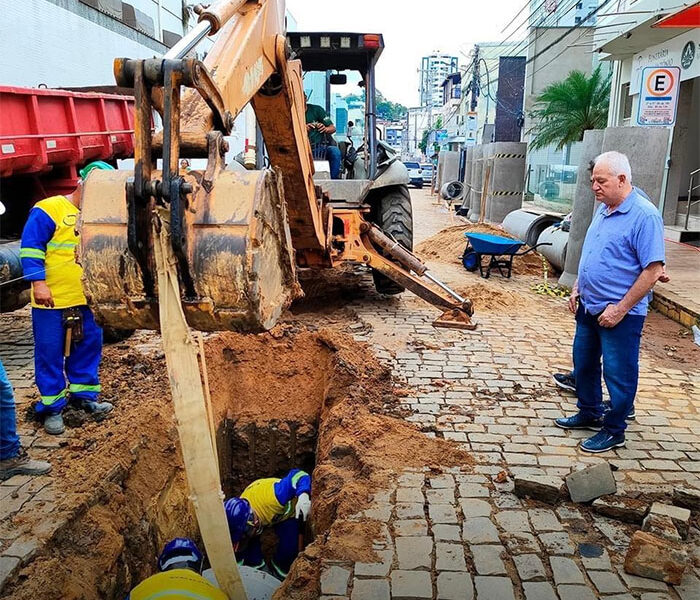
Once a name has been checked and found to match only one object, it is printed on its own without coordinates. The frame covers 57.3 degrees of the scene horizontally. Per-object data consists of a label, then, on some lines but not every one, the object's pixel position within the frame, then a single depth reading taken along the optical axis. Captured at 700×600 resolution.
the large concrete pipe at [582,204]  8.97
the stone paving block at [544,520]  3.46
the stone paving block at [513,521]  3.46
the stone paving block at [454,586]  2.94
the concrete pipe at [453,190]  27.59
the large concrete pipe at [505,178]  17.30
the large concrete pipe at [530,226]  12.45
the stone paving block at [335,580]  2.95
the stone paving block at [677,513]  3.35
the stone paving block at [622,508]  3.52
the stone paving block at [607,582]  2.97
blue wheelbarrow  9.88
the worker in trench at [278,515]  4.42
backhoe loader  2.46
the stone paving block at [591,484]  3.70
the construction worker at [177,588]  2.76
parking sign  8.76
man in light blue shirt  4.11
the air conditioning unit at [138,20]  13.97
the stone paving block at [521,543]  3.27
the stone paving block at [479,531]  3.35
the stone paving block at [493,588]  2.93
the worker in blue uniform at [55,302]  4.40
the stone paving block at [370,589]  2.92
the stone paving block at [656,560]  3.01
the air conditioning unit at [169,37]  16.89
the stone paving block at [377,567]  3.07
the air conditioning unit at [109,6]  12.27
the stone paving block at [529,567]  3.07
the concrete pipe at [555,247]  10.21
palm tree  24.62
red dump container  5.75
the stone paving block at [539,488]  3.69
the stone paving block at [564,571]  3.04
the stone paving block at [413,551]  3.15
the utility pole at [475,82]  42.33
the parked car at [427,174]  47.03
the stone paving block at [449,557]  3.13
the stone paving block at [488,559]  3.11
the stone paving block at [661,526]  3.25
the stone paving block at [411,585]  2.94
